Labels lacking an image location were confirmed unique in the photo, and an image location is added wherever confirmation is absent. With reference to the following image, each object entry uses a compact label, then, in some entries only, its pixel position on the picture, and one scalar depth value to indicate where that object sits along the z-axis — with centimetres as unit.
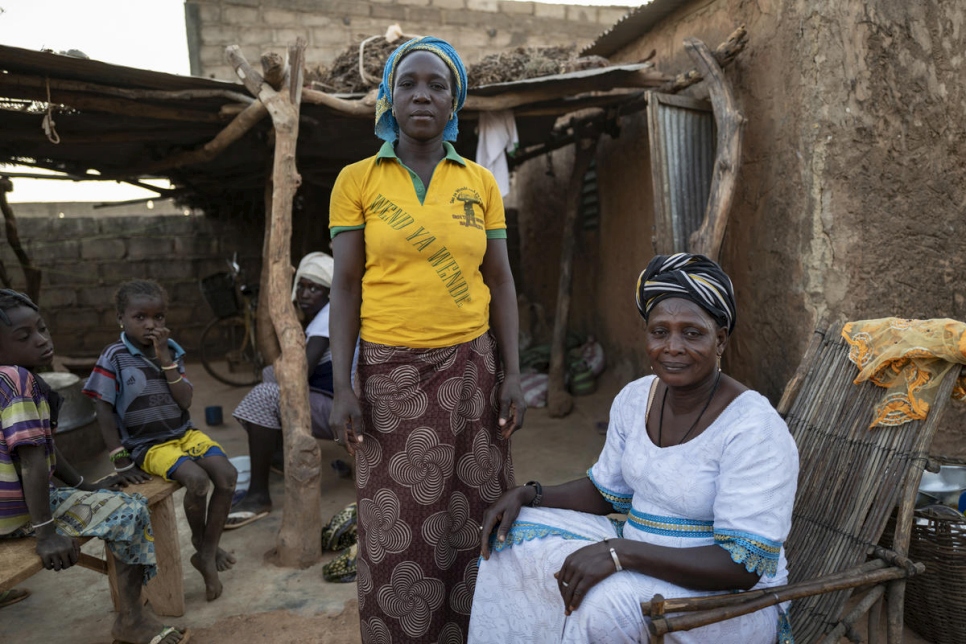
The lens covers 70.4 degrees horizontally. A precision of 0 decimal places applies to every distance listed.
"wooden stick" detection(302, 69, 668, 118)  432
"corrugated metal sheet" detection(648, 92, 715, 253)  411
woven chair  180
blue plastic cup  596
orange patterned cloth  199
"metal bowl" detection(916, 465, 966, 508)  271
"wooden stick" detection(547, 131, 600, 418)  618
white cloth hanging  476
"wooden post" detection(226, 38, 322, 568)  334
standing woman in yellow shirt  194
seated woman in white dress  152
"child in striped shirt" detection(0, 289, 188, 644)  213
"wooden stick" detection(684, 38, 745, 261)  372
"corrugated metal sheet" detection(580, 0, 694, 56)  464
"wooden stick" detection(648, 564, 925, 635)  140
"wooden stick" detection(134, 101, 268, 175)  432
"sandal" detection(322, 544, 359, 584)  317
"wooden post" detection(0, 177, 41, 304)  646
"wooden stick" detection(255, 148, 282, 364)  555
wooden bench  269
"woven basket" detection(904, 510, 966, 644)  240
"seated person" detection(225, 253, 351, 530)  397
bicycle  786
